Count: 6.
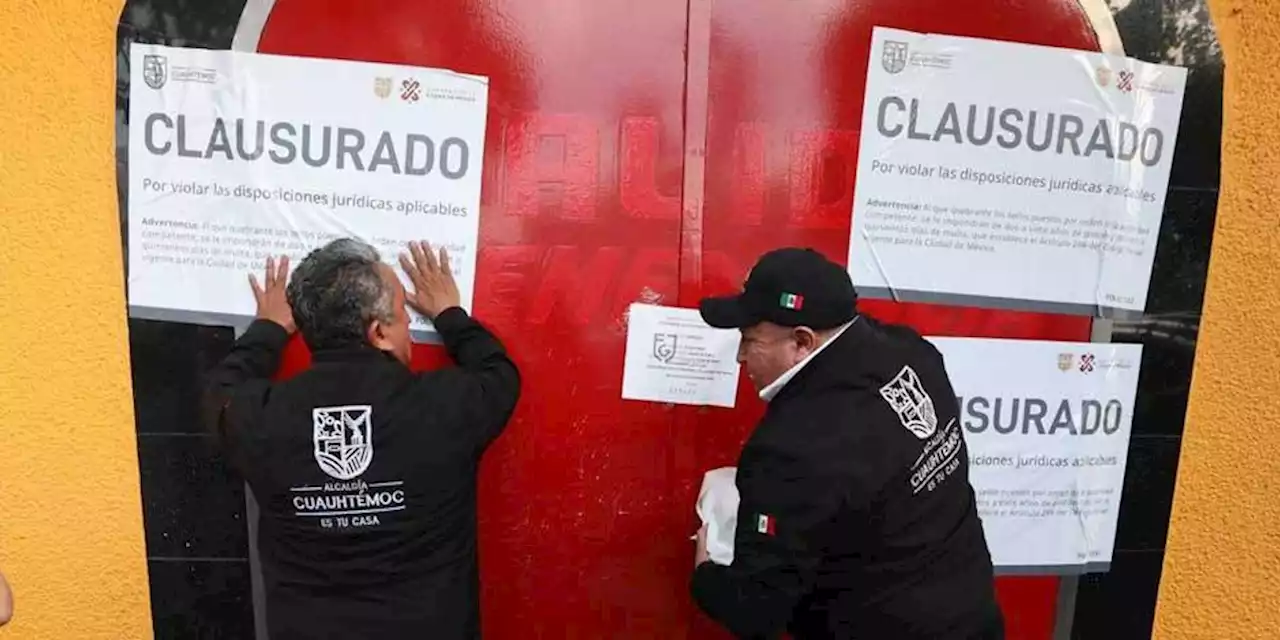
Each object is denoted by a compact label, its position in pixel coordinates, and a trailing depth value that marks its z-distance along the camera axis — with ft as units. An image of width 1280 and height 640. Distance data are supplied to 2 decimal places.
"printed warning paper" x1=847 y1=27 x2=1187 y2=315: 5.96
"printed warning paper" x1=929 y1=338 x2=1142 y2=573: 6.32
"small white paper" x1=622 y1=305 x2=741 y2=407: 5.95
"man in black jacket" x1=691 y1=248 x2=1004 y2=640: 4.66
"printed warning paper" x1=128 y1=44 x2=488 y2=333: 5.55
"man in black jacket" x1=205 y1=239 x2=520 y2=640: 4.86
